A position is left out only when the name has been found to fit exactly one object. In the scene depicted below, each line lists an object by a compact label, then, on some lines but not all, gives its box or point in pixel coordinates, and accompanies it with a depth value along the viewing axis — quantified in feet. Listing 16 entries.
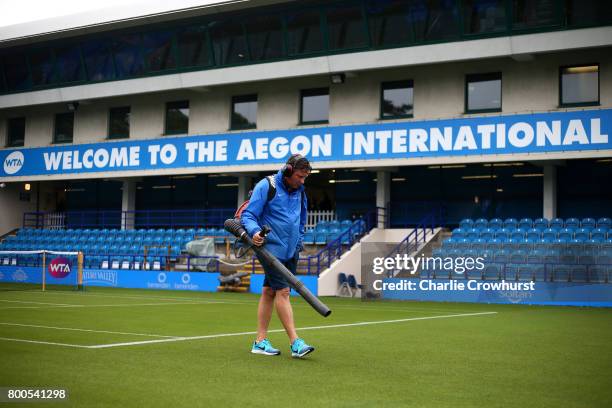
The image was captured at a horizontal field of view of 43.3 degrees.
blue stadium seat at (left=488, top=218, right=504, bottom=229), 87.42
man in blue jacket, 27.76
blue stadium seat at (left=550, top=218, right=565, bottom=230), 83.71
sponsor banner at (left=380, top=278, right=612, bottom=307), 70.38
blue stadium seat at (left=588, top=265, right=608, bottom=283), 70.49
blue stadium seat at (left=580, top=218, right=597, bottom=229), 82.99
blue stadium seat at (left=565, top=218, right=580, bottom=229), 83.49
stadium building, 86.89
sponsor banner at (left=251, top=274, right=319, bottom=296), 85.87
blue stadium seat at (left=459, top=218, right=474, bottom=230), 89.27
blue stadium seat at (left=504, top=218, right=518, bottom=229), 85.92
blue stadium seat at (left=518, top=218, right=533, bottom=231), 85.20
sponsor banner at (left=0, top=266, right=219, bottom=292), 97.55
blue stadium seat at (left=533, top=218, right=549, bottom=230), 84.65
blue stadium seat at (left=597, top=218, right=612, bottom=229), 82.07
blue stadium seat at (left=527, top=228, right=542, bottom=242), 81.15
